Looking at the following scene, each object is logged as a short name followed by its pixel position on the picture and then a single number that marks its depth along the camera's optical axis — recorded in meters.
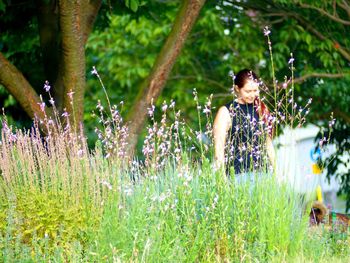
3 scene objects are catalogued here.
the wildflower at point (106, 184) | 13.58
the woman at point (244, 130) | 14.44
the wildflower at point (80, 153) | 13.82
